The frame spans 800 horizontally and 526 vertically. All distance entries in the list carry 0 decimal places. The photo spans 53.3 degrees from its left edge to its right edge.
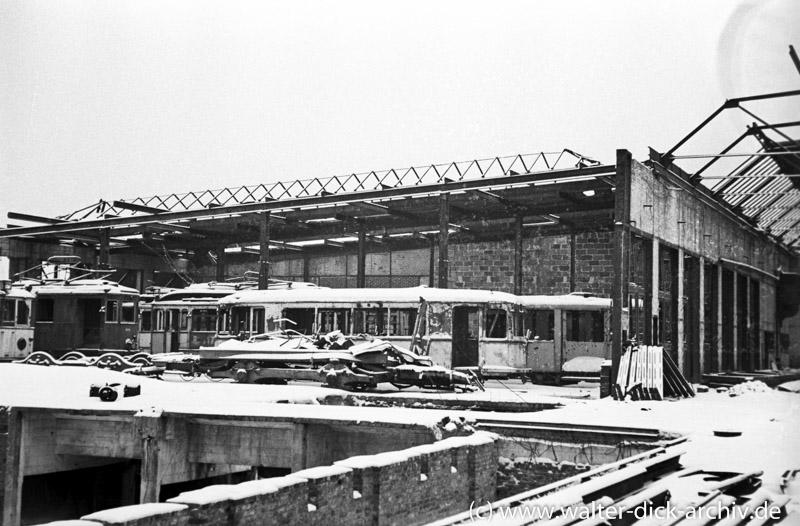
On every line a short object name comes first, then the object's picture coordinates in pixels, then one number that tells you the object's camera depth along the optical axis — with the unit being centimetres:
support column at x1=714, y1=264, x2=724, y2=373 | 2967
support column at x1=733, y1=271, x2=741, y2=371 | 3175
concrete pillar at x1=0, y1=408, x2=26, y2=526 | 1416
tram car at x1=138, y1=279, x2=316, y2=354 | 2845
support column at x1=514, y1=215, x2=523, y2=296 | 3109
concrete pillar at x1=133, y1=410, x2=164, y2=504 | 1360
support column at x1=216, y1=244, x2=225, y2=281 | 3969
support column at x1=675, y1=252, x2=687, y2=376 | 2511
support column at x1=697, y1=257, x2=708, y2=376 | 2714
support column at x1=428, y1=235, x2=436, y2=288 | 3533
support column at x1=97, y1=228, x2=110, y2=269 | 3491
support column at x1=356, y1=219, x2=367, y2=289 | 3384
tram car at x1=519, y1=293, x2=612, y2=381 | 2572
